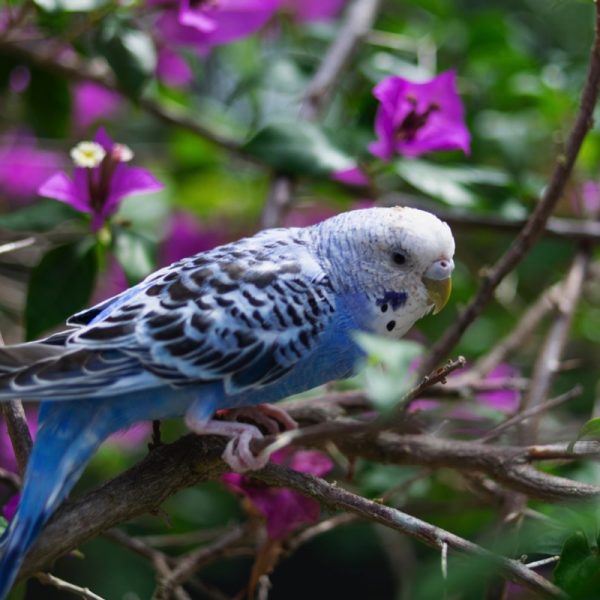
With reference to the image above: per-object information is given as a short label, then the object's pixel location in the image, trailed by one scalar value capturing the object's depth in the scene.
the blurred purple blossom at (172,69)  1.45
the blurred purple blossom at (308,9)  1.47
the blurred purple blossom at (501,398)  1.39
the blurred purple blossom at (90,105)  1.51
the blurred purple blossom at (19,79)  1.40
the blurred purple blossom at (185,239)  1.45
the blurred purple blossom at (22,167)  1.47
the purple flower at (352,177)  1.41
